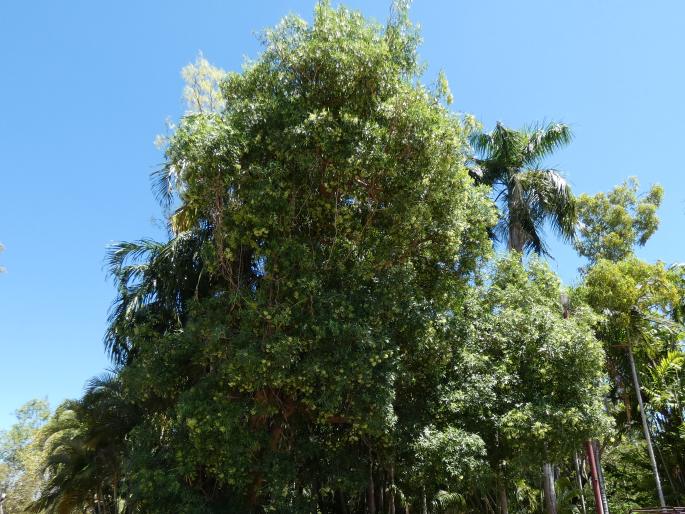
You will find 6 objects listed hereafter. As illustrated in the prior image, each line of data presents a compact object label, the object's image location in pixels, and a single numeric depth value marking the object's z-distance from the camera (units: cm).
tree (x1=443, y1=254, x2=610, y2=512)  963
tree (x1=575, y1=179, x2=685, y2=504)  1320
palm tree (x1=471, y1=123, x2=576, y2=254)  1516
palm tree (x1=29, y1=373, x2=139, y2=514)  1331
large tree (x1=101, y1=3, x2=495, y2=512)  880
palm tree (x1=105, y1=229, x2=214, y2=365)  1156
